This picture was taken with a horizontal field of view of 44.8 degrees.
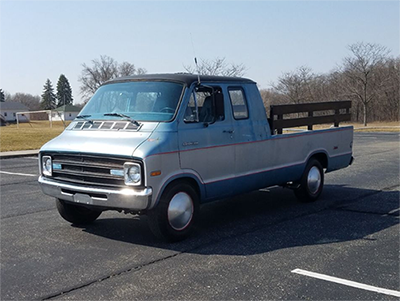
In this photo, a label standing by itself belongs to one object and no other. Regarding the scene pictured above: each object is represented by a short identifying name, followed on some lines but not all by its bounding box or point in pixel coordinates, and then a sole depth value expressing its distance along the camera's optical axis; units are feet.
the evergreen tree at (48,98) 433.07
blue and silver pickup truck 19.19
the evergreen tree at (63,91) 452.10
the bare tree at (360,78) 165.70
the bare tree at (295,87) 202.87
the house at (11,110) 366.63
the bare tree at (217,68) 167.04
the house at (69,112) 365.28
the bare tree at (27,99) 508.98
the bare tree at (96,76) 299.17
